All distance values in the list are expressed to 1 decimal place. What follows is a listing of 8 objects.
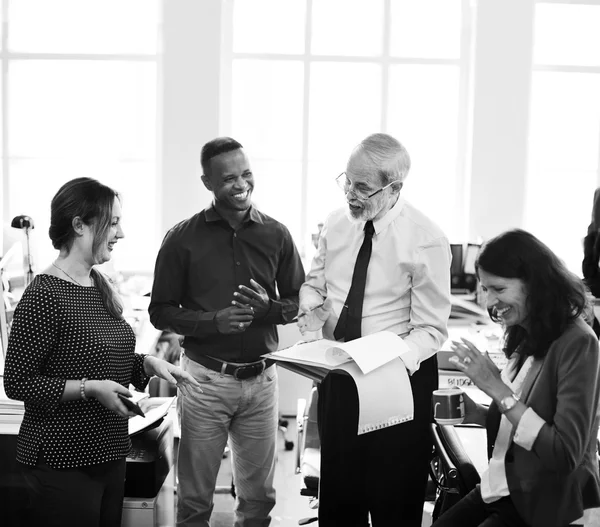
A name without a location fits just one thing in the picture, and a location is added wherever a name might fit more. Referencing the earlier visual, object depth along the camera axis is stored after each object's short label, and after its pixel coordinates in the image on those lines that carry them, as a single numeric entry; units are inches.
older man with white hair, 83.7
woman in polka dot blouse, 76.1
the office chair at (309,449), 103.9
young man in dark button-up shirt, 101.5
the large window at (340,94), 203.0
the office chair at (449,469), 86.6
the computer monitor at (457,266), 185.5
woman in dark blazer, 70.6
